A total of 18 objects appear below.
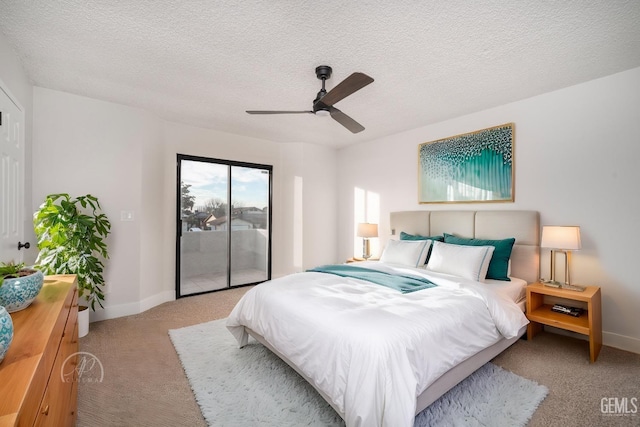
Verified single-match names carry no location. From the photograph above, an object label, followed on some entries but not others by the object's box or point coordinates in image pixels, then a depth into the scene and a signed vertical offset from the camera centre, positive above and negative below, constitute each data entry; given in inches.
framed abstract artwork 132.0 +23.1
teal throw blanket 97.0 -23.5
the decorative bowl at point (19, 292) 49.4 -14.3
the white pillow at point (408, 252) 135.9 -18.7
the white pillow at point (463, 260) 112.3 -18.7
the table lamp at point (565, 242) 102.0 -9.9
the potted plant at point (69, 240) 107.8 -11.1
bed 58.6 -29.7
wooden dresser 30.0 -18.7
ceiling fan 81.7 +36.9
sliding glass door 171.2 -7.6
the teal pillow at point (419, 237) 139.5 -12.3
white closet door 86.2 +11.2
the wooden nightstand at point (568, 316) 95.0 -36.9
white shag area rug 70.6 -49.7
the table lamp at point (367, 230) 179.6 -10.5
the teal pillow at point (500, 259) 116.3 -18.2
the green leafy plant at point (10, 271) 55.3 -11.9
